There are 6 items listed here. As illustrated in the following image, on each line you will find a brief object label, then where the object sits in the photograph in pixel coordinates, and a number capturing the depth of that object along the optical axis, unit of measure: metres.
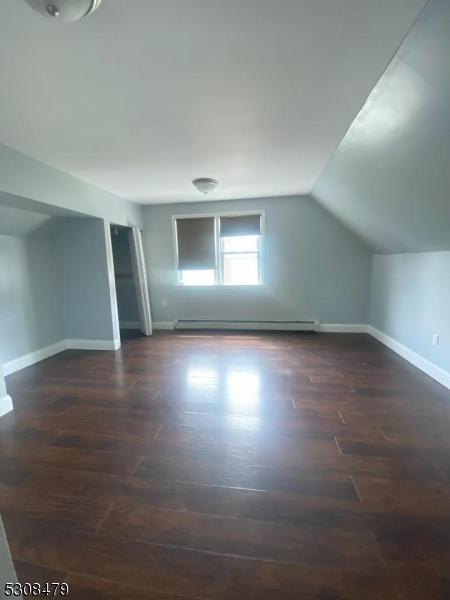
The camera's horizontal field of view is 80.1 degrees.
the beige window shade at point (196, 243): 4.85
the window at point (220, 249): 4.73
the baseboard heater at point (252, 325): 4.67
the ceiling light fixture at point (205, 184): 3.24
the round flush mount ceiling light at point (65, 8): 0.97
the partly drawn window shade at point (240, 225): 4.66
